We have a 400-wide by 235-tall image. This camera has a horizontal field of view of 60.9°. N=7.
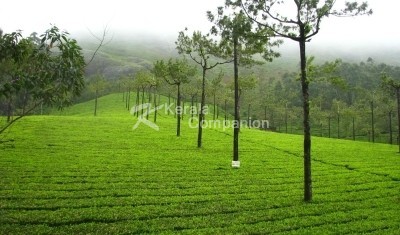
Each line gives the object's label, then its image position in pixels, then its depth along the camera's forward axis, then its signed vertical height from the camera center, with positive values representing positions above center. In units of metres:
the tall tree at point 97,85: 127.55 +17.12
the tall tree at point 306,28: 23.00 +7.46
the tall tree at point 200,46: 47.53 +12.90
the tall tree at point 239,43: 25.80 +8.15
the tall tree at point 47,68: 12.84 +2.40
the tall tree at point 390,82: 60.88 +9.79
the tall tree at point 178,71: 60.03 +11.09
